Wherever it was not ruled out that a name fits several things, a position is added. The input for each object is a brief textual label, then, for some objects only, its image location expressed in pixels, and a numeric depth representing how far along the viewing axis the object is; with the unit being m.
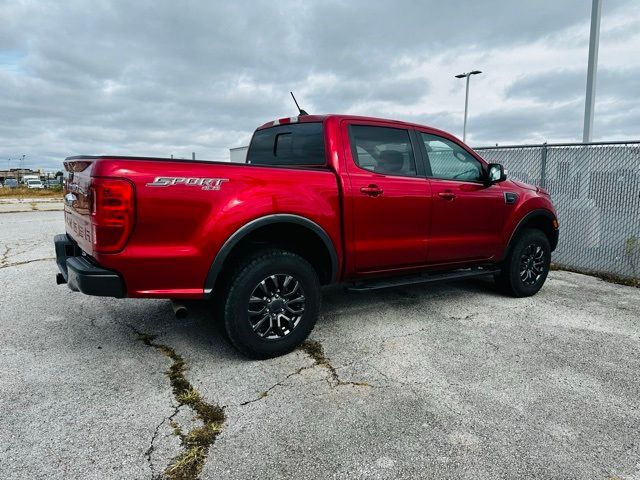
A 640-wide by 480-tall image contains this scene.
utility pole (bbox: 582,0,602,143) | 7.71
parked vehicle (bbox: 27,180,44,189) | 58.28
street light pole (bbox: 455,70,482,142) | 22.86
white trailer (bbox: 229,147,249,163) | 10.97
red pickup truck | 2.92
